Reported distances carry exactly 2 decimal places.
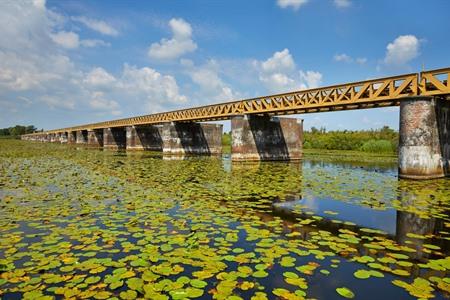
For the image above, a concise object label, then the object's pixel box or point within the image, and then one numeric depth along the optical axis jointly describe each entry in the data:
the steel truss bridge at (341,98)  12.96
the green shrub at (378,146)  41.62
